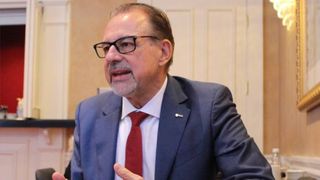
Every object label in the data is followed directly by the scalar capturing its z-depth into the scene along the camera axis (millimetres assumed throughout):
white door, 3879
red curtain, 4809
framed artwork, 2066
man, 1375
